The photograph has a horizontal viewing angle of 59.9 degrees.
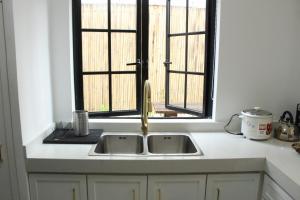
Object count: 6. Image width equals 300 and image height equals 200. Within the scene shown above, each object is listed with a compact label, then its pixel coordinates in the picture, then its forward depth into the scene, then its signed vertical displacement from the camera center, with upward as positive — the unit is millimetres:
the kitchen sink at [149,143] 2008 -599
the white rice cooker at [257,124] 1865 -417
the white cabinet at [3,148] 1422 -480
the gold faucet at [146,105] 1969 -300
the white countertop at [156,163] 1545 -575
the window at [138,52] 2105 +110
